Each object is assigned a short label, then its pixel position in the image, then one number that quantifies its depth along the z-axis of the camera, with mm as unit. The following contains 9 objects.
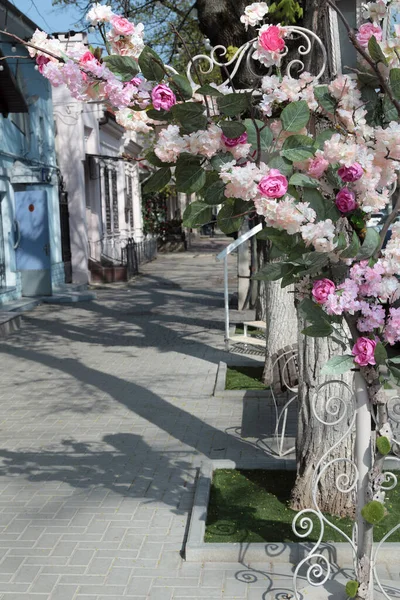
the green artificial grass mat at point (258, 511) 4828
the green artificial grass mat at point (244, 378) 9047
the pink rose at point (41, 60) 3389
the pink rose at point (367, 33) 3180
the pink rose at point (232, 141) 3176
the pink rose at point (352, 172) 3014
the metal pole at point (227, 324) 11004
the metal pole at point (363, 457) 3582
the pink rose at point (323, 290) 3100
